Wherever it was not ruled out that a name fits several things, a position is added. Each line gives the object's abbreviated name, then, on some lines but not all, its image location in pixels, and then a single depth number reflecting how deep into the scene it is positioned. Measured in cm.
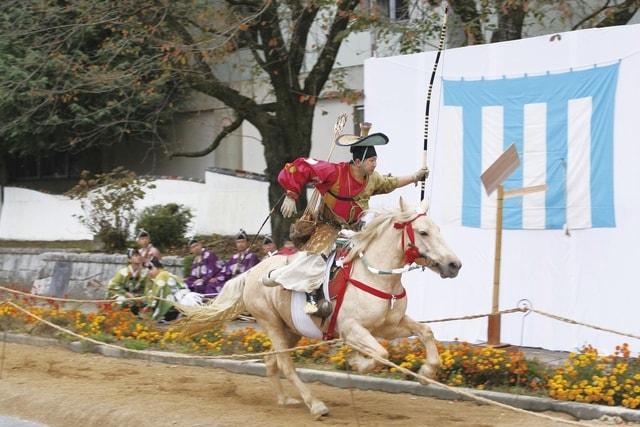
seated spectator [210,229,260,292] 1511
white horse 786
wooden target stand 1009
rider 834
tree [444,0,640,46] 1352
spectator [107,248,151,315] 1548
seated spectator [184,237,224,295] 1544
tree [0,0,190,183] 1574
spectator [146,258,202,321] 1474
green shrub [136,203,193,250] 1947
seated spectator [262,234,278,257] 1451
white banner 1061
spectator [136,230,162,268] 1564
